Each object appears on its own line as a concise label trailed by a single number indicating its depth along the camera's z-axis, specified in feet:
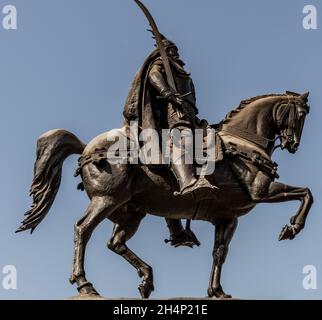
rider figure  51.62
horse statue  51.06
